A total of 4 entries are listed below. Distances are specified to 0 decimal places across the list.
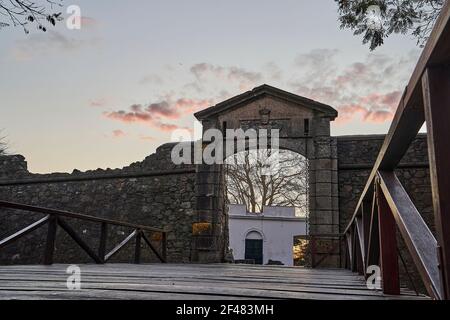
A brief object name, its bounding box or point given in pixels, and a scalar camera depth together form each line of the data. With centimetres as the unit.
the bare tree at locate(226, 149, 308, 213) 1792
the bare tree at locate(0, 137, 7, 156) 1905
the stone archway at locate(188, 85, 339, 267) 804
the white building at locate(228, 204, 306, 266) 2127
